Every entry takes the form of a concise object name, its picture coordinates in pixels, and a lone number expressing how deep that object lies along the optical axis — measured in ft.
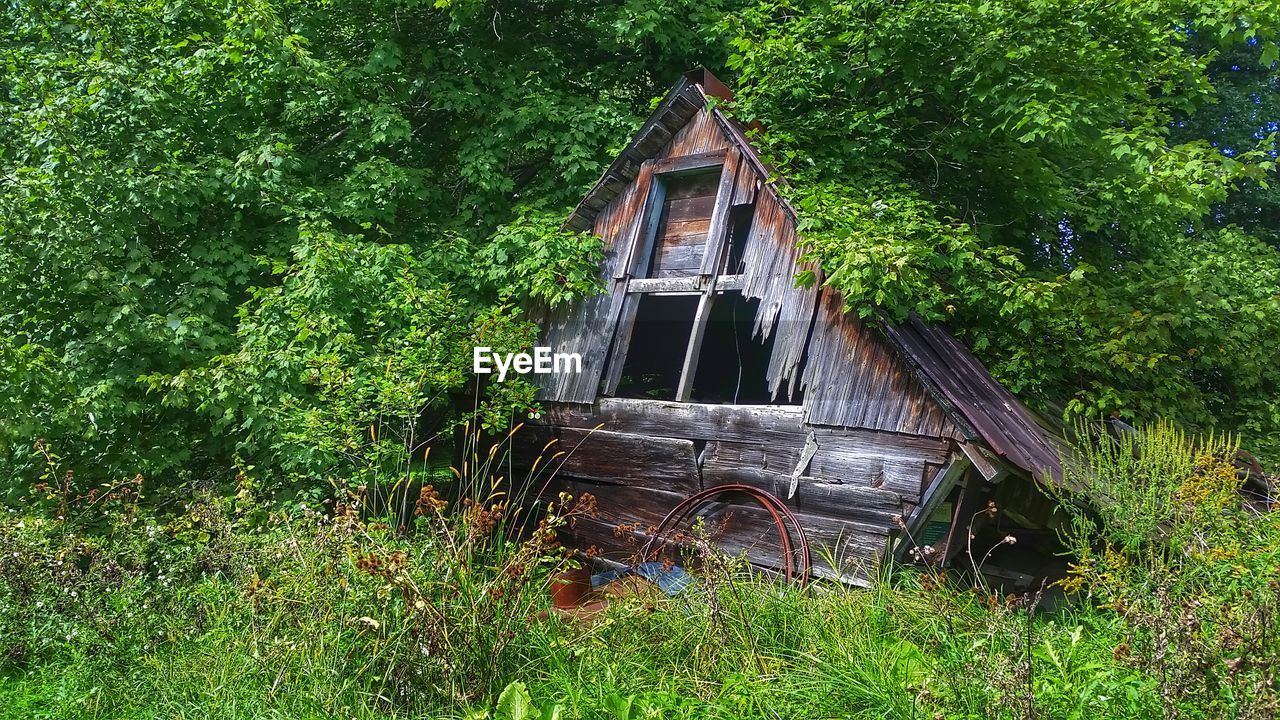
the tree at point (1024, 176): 21.85
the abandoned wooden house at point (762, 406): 19.48
